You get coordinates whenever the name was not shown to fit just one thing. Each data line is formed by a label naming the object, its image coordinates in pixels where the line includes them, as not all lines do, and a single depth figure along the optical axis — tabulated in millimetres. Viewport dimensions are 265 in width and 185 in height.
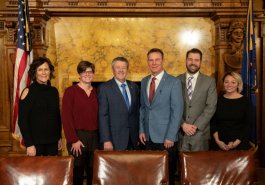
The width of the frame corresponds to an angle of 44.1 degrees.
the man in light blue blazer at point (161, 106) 3021
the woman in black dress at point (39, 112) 2857
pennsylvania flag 3840
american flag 3617
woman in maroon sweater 3023
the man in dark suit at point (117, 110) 3053
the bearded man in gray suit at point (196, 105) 3123
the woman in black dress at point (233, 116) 3090
